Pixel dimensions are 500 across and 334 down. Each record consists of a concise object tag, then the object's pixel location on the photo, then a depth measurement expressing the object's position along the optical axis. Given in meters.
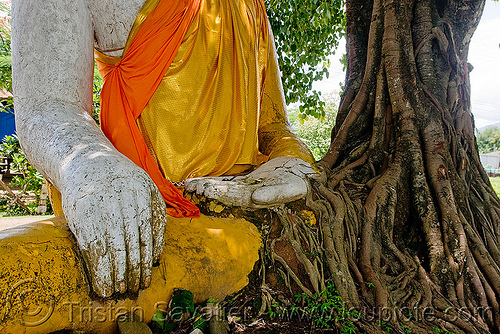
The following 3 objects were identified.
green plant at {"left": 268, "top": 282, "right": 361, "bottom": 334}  1.67
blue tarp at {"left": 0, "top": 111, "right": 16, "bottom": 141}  12.45
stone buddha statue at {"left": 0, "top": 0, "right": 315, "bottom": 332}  1.34
